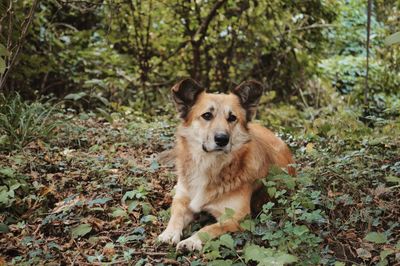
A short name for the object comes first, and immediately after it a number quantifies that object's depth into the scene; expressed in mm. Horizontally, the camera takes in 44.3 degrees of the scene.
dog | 3902
